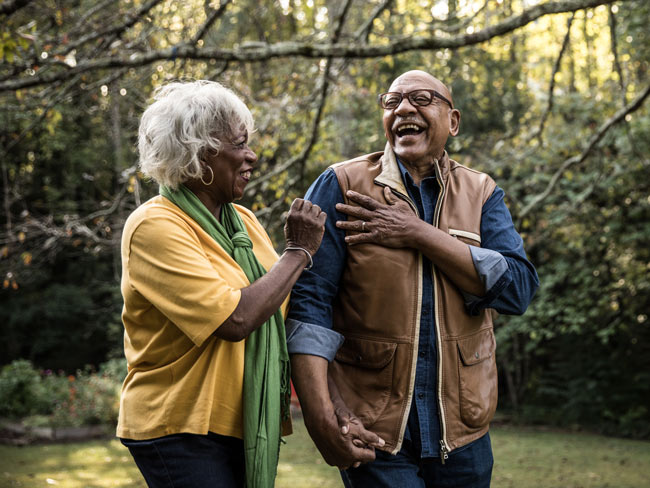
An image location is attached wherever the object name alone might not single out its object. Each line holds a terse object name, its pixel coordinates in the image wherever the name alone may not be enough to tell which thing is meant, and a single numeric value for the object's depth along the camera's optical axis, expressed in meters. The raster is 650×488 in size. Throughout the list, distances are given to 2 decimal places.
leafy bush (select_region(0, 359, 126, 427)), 9.92
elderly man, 2.14
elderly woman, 1.90
